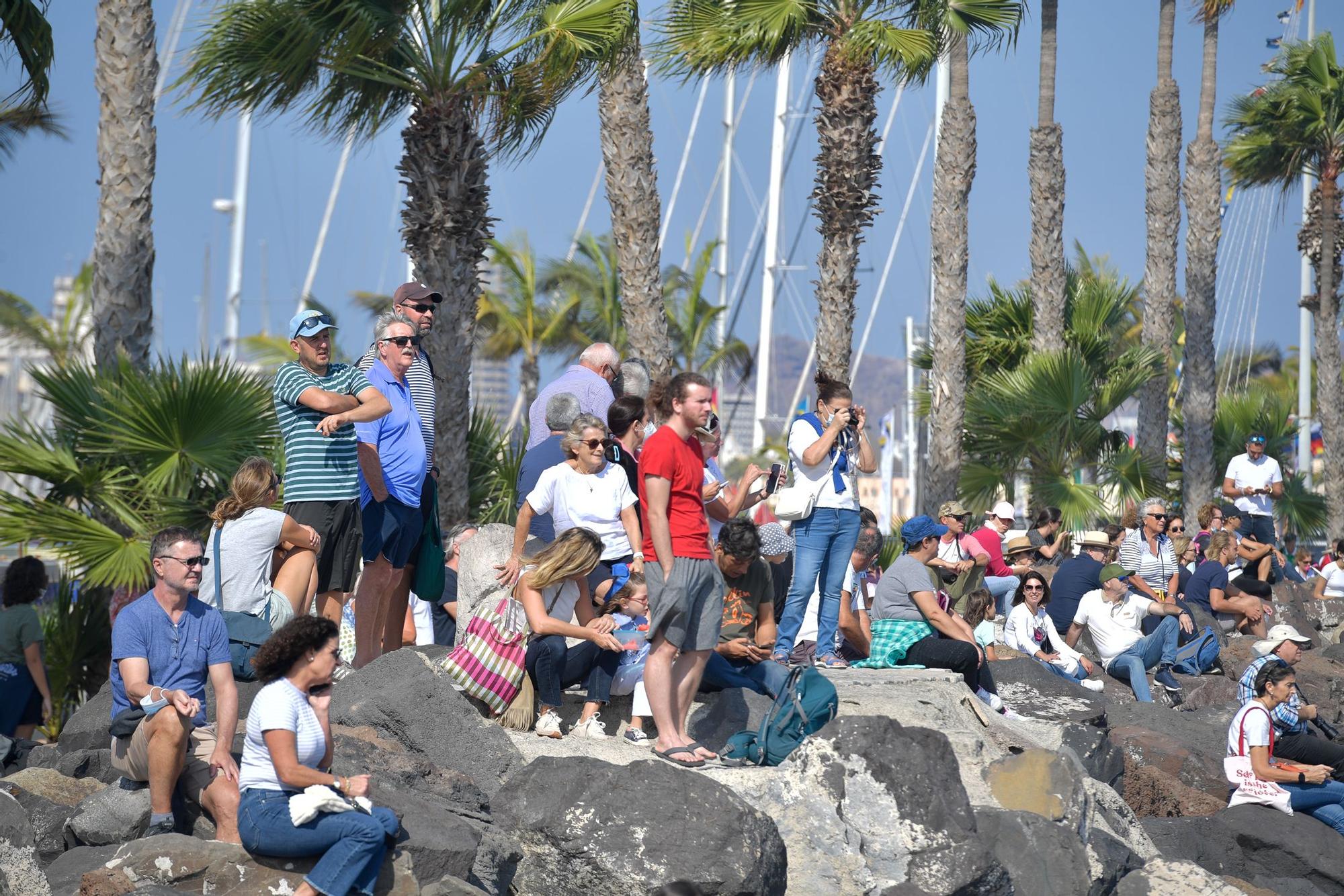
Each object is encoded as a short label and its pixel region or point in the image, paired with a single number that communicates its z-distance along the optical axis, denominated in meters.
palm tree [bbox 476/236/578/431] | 79.31
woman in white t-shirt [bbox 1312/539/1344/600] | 38.25
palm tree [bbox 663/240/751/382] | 77.87
